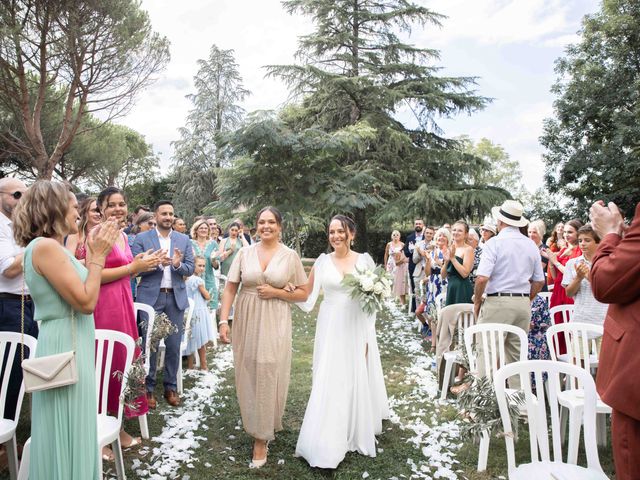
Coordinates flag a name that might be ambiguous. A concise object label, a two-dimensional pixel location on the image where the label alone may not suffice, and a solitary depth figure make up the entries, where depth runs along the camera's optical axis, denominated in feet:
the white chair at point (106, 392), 10.75
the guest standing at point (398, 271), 41.44
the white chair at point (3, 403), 10.57
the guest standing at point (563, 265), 20.34
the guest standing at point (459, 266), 21.65
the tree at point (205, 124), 114.21
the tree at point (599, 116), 59.88
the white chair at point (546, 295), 21.12
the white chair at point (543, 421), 9.32
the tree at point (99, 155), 81.46
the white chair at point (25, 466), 9.48
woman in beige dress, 13.71
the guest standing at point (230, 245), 31.37
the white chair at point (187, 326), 21.26
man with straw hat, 16.83
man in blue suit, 16.84
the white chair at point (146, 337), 14.90
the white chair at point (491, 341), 14.46
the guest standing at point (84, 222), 13.93
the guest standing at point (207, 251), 26.50
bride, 13.41
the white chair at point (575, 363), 13.10
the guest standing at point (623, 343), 7.05
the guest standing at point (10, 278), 12.36
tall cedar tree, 67.82
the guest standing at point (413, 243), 37.55
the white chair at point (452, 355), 19.17
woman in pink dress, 13.61
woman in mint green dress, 8.19
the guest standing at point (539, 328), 19.33
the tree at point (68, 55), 50.80
